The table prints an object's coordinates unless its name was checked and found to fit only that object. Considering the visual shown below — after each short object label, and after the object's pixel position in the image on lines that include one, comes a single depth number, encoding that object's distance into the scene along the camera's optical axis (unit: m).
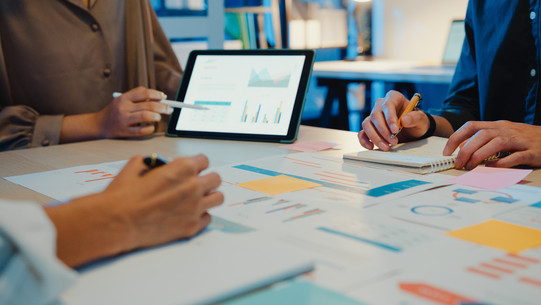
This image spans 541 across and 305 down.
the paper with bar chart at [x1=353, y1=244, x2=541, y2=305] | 0.53
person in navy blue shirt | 1.30
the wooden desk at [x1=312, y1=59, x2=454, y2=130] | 3.24
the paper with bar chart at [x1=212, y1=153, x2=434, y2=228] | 0.81
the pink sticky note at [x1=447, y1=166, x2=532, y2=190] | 0.96
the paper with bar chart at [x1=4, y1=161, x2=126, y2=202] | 0.95
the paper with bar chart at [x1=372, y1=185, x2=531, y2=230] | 0.76
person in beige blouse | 1.50
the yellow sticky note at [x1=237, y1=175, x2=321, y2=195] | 0.94
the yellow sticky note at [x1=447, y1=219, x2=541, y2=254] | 0.66
